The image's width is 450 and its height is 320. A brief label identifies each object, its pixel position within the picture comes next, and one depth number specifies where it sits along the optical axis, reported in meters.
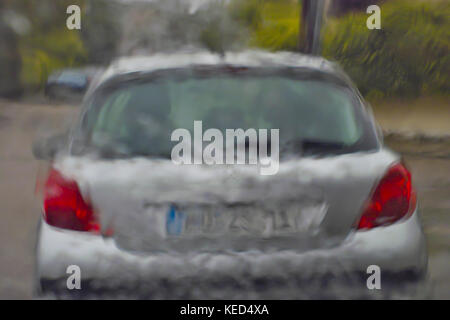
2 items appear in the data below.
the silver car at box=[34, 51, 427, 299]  6.43
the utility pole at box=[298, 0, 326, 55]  19.97
